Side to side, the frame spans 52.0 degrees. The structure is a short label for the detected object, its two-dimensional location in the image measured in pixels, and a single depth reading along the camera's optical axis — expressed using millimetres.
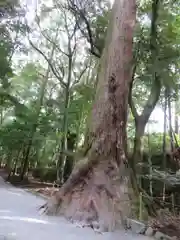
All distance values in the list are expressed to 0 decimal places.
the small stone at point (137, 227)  3329
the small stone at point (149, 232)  3280
